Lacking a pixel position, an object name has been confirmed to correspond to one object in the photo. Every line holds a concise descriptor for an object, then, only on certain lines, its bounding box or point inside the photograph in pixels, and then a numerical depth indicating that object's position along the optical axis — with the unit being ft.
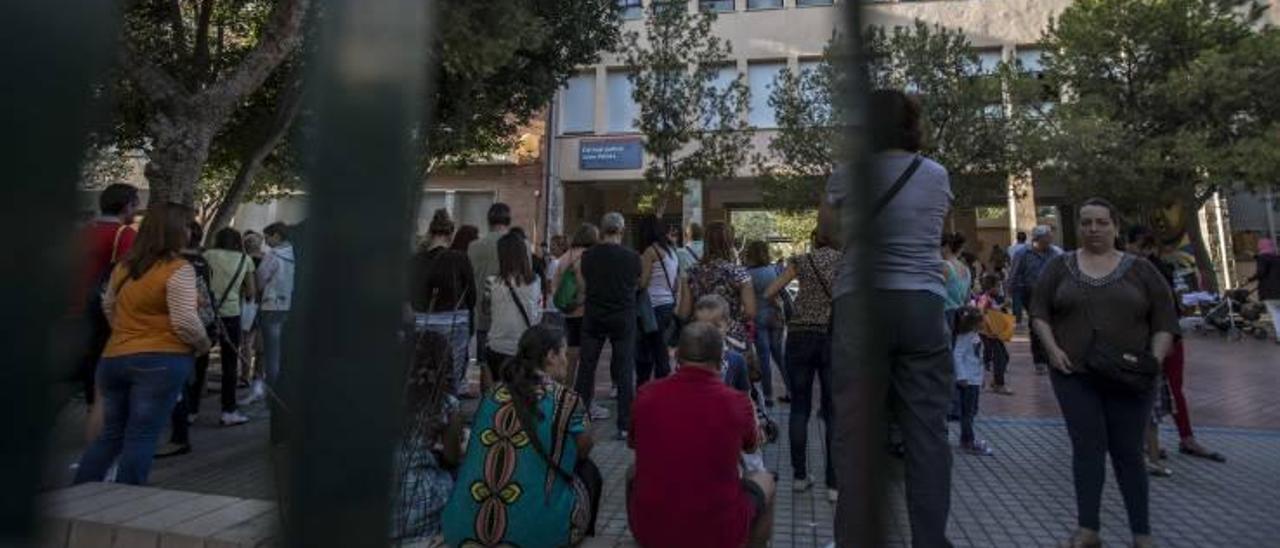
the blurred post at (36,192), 1.97
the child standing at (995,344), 27.81
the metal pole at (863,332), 2.00
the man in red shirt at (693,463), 9.86
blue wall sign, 86.48
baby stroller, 50.60
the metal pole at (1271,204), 71.69
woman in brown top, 12.19
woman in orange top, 13.17
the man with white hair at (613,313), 19.89
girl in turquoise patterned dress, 10.03
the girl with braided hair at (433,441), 9.26
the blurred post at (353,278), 1.69
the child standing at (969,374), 19.22
